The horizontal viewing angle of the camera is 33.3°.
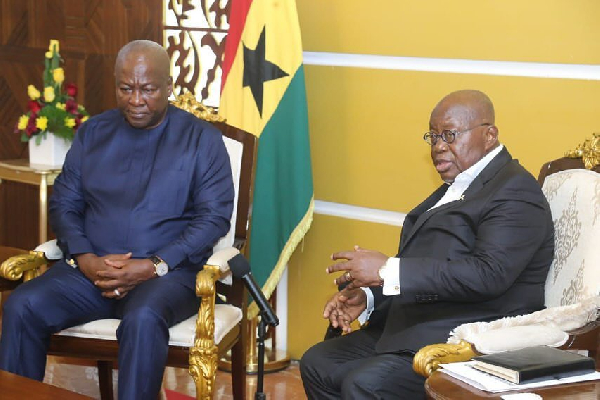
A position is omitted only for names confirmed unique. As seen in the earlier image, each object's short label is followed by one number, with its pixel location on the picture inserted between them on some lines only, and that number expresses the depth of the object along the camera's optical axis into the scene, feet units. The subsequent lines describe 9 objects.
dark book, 8.38
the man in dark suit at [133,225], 12.13
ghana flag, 15.47
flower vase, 18.39
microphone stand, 10.57
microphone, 10.35
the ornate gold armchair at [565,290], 9.30
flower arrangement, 18.22
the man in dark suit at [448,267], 10.14
